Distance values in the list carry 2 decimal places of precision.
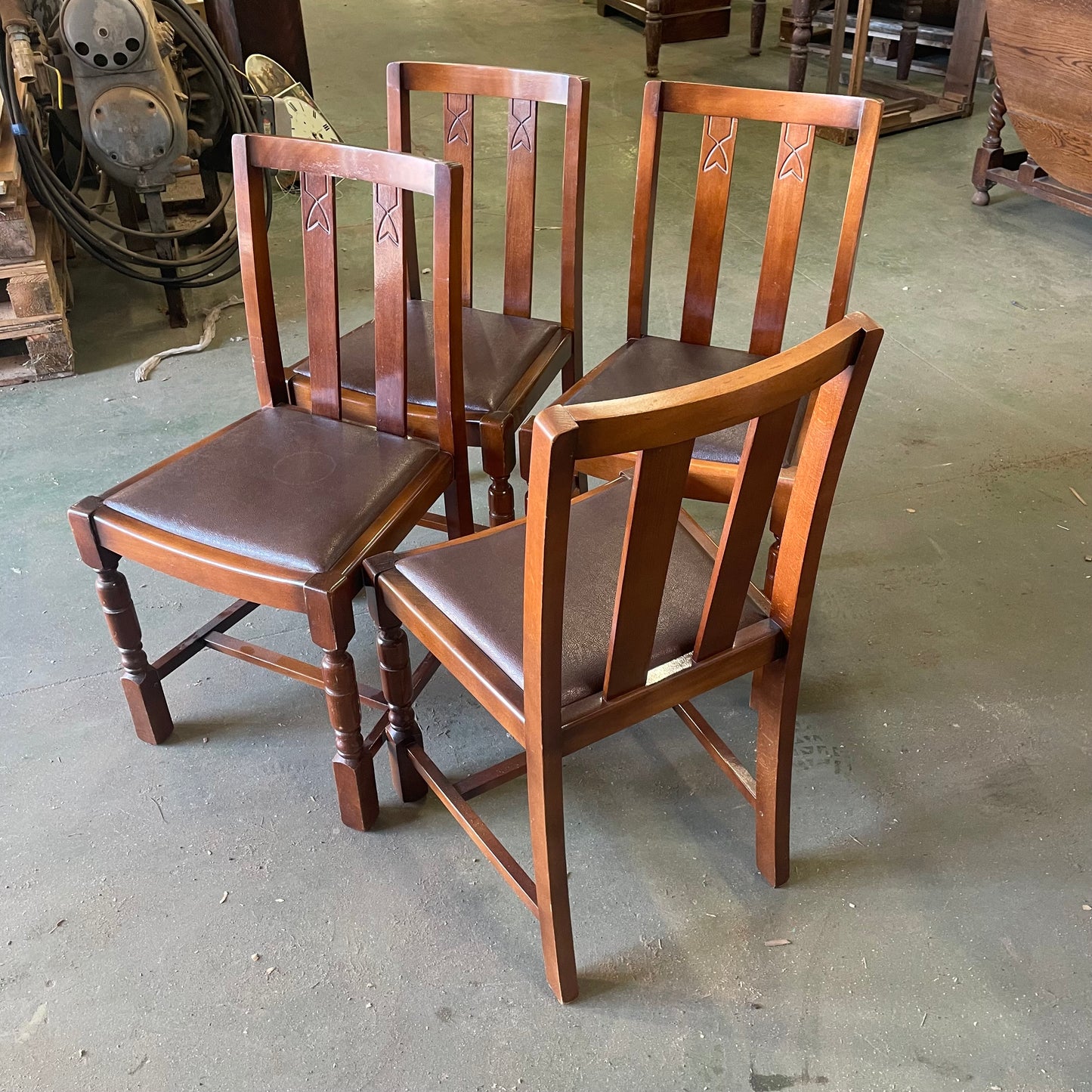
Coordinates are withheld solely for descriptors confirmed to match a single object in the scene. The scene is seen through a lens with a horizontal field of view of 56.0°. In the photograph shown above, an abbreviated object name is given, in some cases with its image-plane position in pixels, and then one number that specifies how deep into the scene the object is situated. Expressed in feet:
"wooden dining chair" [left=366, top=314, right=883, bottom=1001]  3.33
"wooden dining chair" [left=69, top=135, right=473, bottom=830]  4.85
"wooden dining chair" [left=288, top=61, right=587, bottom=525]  6.17
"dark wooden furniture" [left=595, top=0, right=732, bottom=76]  20.35
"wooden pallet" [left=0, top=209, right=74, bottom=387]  8.97
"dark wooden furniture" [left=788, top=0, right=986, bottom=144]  14.47
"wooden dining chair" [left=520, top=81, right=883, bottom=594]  5.81
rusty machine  9.18
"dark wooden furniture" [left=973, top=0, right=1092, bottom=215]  10.71
